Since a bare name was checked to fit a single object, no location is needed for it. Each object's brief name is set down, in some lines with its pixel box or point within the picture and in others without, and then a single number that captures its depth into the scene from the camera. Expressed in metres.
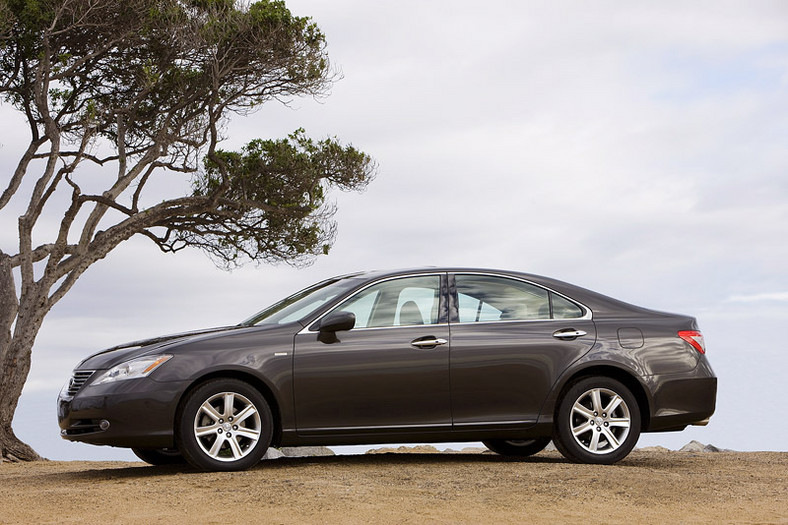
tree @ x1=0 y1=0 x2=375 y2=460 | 16.95
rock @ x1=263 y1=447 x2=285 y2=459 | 13.43
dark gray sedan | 7.72
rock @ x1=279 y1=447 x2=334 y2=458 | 13.71
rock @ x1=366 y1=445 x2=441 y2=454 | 13.40
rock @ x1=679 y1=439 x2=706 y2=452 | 13.75
